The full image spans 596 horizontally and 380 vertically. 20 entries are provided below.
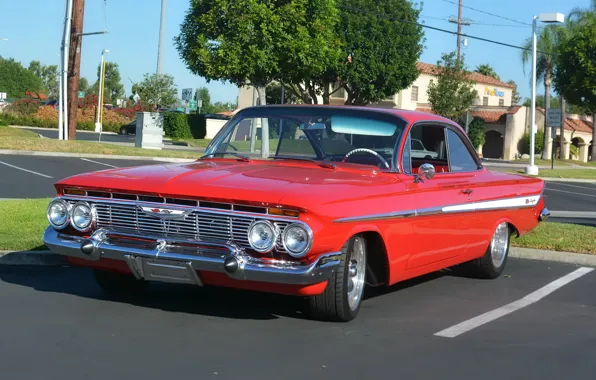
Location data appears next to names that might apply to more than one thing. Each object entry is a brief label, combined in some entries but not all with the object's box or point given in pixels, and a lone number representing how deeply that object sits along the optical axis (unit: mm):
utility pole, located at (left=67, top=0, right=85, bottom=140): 30469
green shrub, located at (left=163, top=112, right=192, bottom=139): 56206
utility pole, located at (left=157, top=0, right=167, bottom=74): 36281
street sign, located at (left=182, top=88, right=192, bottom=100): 41906
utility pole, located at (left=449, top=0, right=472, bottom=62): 58825
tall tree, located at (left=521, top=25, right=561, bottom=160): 59875
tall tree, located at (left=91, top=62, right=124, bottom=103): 107625
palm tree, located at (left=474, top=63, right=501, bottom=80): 95500
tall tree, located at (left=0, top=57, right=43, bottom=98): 116250
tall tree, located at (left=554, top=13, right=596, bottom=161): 50438
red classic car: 5555
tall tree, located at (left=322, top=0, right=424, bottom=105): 50094
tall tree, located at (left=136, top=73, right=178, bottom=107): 48322
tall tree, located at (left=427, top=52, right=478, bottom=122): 46875
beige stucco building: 64500
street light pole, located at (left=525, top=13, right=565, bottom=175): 31439
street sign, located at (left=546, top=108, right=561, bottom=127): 36738
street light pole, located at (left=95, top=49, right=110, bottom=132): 55238
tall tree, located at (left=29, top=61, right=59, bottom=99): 129750
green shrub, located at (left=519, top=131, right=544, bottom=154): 64500
